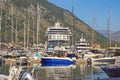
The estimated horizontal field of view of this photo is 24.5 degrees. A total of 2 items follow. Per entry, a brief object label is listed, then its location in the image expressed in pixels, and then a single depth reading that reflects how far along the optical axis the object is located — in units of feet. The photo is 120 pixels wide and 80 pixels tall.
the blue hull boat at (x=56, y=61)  245.45
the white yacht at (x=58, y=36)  419.69
